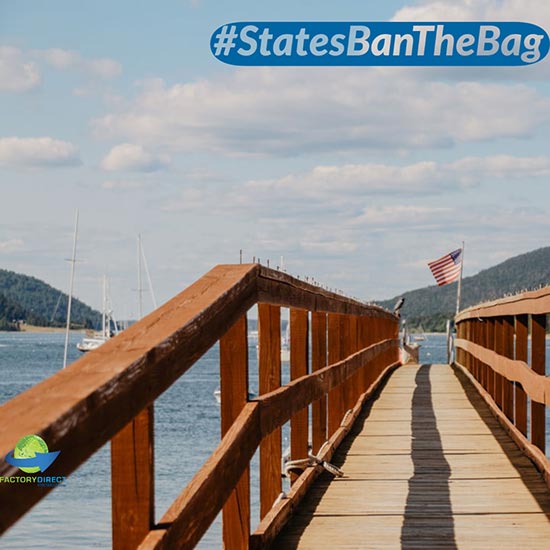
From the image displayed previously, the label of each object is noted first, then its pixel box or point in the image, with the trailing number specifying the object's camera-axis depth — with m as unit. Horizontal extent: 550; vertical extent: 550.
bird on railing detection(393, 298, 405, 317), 27.25
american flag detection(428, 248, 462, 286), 33.22
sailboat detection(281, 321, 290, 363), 101.82
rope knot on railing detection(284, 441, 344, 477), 6.16
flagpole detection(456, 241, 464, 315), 40.81
